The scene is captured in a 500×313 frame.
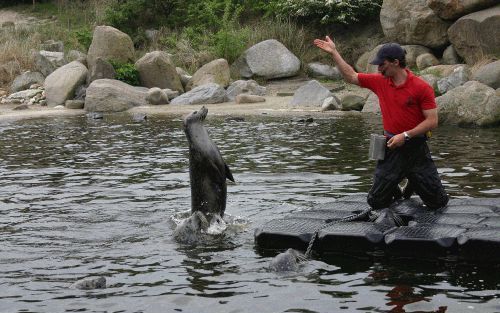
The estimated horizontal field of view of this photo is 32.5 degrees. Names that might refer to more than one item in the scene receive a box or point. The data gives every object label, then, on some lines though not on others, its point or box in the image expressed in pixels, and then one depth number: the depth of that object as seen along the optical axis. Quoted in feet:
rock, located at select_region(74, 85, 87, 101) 89.32
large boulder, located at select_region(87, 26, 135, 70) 94.27
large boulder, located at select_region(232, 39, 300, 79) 93.45
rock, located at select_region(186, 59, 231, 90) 90.74
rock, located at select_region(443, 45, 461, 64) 84.11
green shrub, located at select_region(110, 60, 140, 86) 91.09
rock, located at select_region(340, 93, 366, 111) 75.25
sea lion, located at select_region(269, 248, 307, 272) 25.03
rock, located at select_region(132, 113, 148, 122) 75.31
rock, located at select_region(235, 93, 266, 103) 83.41
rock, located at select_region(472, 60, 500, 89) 68.03
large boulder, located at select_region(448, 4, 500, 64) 79.20
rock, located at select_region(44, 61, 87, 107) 89.35
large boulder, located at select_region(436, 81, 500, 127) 61.36
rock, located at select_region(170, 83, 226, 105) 84.64
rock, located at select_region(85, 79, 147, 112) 84.64
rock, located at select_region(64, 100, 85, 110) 86.99
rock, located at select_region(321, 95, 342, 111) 75.82
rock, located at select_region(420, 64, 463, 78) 74.18
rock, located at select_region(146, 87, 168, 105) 85.30
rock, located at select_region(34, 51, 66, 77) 97.86
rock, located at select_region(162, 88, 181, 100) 87.71
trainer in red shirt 27.35
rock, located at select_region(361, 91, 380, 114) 73.61
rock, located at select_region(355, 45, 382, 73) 89.78
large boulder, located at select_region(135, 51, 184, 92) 89.66
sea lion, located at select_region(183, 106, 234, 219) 30.32
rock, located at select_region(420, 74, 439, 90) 71.36
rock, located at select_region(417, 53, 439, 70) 83.56
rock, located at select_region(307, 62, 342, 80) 92.99
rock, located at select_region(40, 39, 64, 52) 107.34
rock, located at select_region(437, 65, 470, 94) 70.33
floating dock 24.91
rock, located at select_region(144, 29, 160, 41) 110.63
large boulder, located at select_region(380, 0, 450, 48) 87.10
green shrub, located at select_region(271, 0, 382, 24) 98.63
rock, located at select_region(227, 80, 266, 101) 86.89
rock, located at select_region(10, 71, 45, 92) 94.94
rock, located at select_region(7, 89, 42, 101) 92.22
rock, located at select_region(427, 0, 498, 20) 82.07
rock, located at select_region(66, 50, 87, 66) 101.43
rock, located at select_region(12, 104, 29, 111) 87.20
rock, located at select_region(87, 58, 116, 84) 89.61
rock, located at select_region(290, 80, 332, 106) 78.89
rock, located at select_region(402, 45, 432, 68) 86.89
